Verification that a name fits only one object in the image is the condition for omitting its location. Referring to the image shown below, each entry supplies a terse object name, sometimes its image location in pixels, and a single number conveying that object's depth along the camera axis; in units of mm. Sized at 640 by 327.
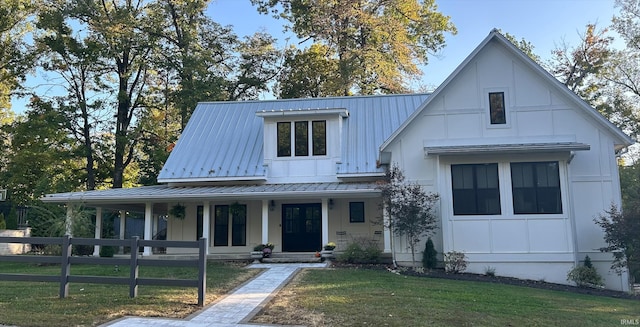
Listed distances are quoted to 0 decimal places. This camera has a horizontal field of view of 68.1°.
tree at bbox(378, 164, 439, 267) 13445
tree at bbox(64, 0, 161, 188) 28062
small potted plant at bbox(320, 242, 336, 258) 15047
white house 13445
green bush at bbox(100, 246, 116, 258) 17062
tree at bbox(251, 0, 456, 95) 29234
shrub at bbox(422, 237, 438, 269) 13695
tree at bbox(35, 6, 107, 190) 27875
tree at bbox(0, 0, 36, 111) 28953
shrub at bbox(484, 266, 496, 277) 13445
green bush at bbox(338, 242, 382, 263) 14609
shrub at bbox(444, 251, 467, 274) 13391
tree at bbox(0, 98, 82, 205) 27109
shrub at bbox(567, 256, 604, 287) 12742
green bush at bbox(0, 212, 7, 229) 22822
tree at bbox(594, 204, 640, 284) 12170
